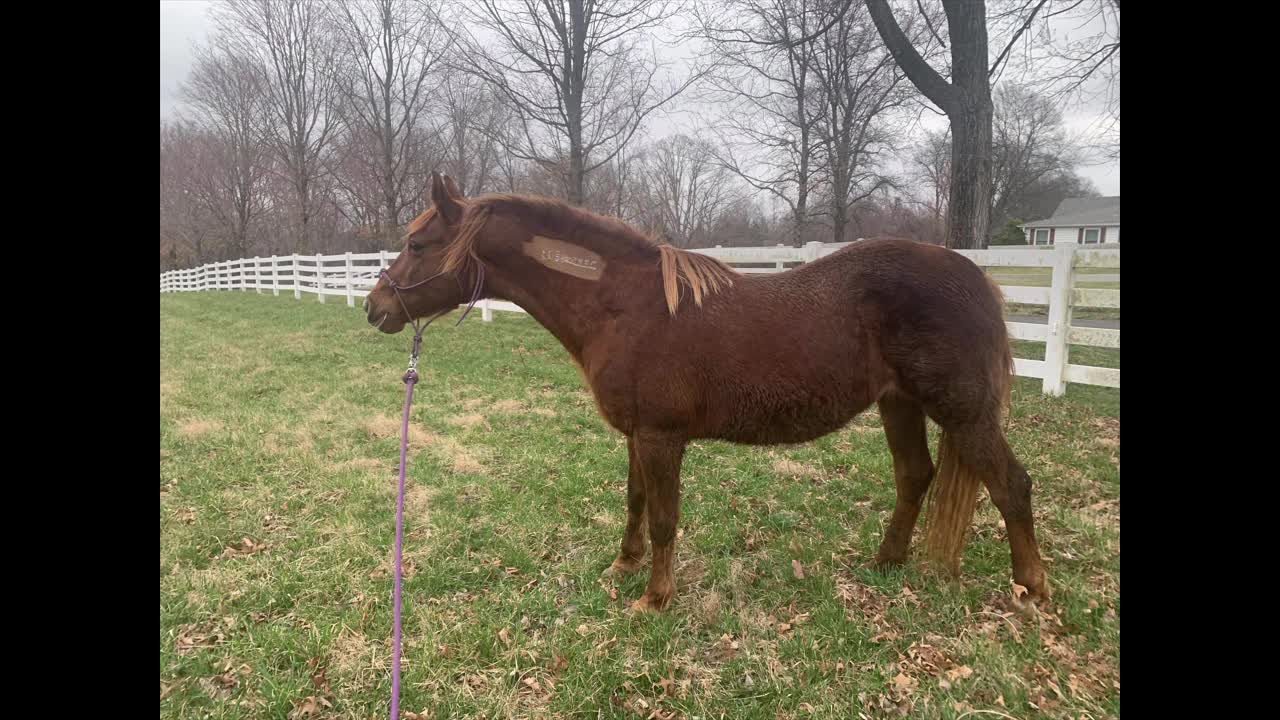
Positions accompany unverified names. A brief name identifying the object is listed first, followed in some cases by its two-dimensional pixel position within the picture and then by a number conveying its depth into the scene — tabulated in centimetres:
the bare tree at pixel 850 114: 1184
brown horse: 253
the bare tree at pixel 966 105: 674
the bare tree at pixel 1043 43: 692
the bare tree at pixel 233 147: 2384
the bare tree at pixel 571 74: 1092
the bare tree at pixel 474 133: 1258
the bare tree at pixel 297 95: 2292
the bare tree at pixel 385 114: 1917
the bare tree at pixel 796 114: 962
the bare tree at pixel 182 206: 2791
